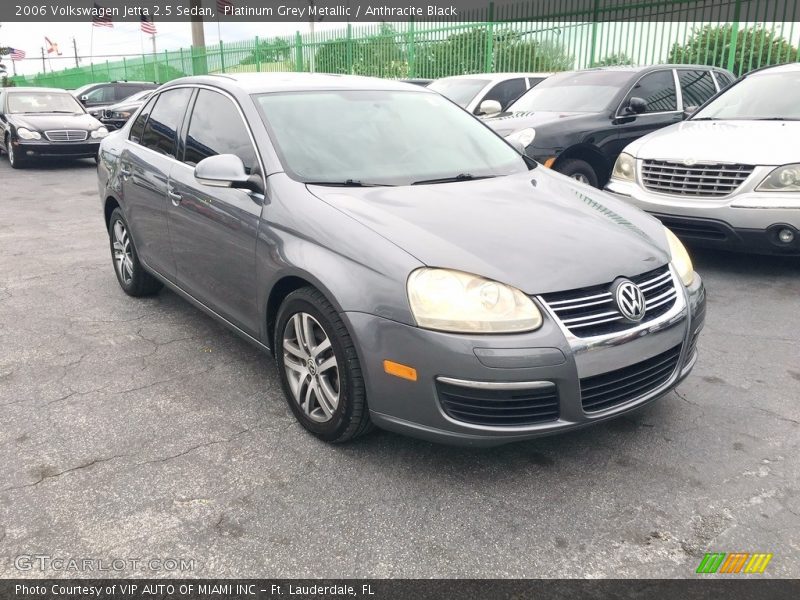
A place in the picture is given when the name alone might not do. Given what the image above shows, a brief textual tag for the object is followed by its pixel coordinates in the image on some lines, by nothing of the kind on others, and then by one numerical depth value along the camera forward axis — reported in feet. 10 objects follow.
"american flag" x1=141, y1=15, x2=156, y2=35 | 98.84
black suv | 22.67
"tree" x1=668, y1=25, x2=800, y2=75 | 37.29
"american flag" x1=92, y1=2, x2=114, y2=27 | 104.05
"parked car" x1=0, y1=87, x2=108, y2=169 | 42.70
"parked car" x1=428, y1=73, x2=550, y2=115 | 31.94
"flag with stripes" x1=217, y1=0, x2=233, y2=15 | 83.15
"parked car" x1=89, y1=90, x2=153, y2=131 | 57.36
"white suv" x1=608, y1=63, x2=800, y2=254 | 16.80
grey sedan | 8.41
